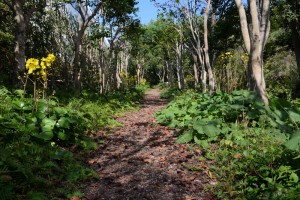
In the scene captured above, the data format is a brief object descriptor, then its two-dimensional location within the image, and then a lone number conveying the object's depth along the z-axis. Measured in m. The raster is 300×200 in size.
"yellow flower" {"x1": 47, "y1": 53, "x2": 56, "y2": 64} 5.97
